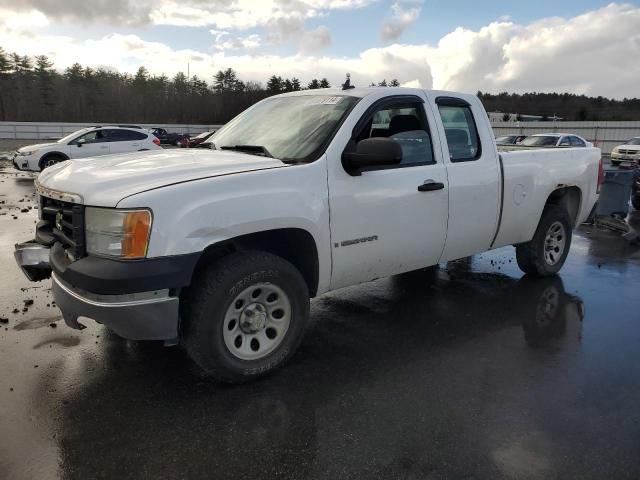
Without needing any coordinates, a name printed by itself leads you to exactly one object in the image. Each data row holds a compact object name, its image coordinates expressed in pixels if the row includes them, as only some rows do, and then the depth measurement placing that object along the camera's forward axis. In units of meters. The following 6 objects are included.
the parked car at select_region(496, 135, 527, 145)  23.96
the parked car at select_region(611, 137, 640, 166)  24.03
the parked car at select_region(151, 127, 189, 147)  37.51
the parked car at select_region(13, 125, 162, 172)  17.20
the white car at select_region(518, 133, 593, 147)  19.81
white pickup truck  3.09
